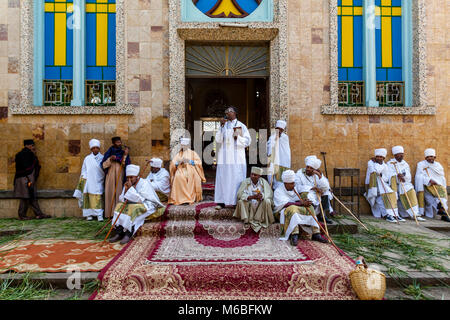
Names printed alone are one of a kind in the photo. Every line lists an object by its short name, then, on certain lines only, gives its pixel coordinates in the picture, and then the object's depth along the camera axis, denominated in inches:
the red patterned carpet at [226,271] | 127.8
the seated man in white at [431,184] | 251.6
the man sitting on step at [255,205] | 189.3
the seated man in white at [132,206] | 183.8
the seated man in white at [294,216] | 174.4
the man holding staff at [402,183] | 250.1
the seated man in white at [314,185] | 195.2
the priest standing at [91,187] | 240.8
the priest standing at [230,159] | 209.9
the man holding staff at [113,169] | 240.5
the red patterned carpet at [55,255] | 144.8
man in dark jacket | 242.5
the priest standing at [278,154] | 230.8
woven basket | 117.0
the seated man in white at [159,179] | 231.6
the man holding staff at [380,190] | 245.3
